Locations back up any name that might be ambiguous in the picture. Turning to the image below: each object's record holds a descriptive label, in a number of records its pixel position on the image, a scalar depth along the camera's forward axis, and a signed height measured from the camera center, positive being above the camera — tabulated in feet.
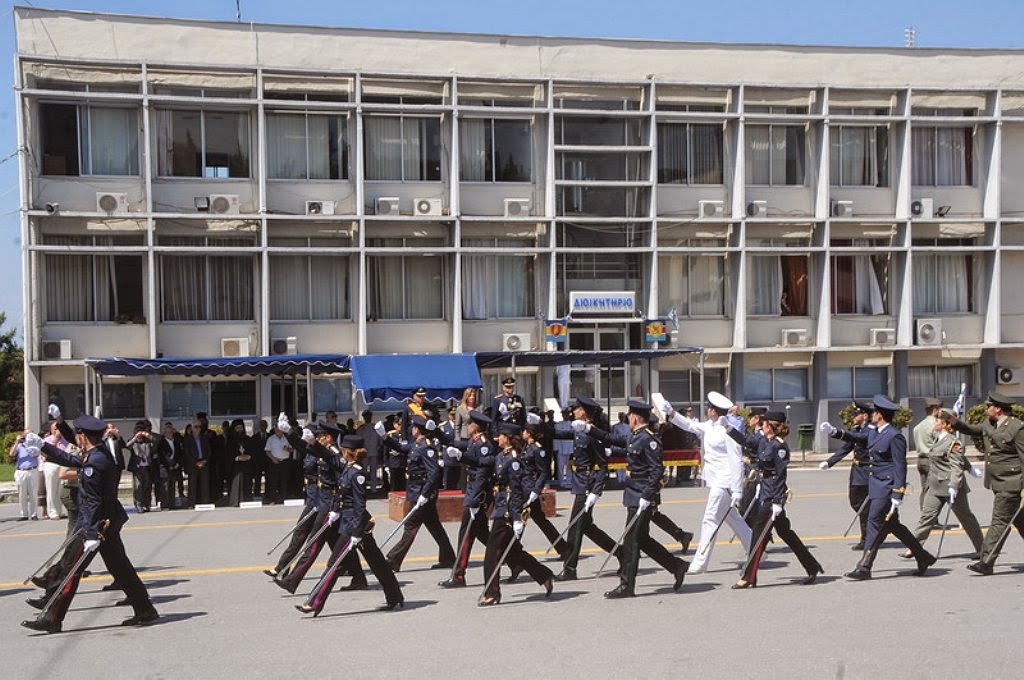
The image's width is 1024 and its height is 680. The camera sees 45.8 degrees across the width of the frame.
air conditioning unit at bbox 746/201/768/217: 111.34 +5.74
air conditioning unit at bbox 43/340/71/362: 96.17 -6.55
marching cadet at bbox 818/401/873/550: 50.73 -8.14
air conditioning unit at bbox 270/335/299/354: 101.19 -6.45
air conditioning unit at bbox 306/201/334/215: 101.55 +5.10
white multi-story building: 98.53 +5.66
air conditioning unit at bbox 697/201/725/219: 110.32 +5.65
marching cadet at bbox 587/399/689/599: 43.34 -8.31
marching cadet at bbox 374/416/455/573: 48.32 -9.04
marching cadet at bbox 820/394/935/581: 45.96 -8.58
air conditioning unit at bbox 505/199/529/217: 106.01 +5.43
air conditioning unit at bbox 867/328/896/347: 113.91 -6.08
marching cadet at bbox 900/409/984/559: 50.49 -8.79
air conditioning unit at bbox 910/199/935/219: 114.32 +6.08
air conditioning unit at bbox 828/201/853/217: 112.88 +5.86
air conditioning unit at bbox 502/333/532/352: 105.81 -6.29
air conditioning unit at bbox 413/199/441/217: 103.50 +5.26
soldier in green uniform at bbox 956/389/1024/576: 46.32 -7.63
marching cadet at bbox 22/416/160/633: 39.09 -8.80
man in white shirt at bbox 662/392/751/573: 48.24 -8.40
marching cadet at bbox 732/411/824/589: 44.83 -8.88
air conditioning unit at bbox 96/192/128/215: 96.78 +5.16
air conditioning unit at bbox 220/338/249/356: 100.01 -6.49
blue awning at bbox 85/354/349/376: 78.02 -6.37
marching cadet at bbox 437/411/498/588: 45.85 -8.59
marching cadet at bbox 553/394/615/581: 47.75 -8.50
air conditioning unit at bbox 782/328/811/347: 112.68 -6.08
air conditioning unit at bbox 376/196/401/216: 102.83 +5.37
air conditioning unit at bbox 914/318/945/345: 115.14 -5.72
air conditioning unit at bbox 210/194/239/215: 99.19 +5.25
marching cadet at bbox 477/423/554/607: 42.63 -9.27
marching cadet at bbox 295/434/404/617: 40.98 -9.26
